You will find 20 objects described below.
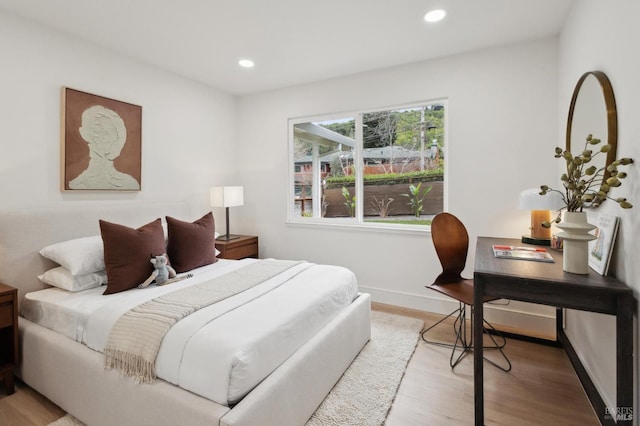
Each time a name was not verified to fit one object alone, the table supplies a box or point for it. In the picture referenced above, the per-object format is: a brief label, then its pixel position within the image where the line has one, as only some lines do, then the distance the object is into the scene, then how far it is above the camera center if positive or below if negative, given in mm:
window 3340 +505
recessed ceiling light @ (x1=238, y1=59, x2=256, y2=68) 3191 +1513
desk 1323 -391
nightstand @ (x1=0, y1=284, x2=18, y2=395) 1924 -760
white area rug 1747 -1120
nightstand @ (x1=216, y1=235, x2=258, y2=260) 3570 -433
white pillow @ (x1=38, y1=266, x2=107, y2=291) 2180 -485
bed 1365 -808
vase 1551 -141
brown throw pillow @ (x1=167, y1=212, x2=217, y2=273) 2654 -299
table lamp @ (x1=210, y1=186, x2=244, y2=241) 3715 +161
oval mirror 1626 +563
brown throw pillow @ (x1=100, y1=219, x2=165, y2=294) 2162 -319
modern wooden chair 2643 -366
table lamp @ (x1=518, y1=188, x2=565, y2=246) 2270 +15
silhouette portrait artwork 2604 +599
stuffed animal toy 2254 -450
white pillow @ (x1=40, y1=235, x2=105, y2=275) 2190 -314
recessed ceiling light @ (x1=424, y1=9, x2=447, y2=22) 2344 +1472
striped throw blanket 1501 -587
